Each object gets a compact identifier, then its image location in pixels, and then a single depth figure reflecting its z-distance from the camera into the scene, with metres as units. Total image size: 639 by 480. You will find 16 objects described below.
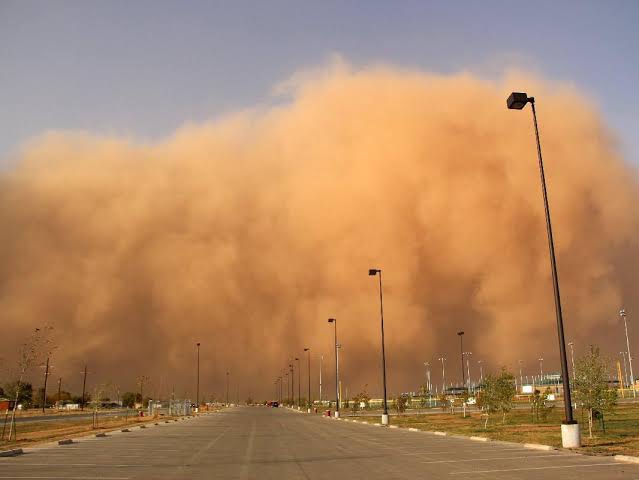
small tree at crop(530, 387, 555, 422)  41.58
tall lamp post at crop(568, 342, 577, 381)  25.53
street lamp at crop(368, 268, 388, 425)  47.06
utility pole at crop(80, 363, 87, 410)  132.75
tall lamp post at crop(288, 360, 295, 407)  161.77
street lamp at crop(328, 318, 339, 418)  76.45
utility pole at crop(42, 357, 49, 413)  114.84
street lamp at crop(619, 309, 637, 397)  97.24
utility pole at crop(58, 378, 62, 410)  158.62
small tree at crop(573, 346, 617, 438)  24.72
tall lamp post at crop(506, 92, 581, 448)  19.69
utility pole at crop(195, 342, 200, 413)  102.86
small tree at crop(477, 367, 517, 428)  35.66
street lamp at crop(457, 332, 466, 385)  76.81
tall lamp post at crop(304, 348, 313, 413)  103.22
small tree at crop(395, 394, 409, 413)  60.26
